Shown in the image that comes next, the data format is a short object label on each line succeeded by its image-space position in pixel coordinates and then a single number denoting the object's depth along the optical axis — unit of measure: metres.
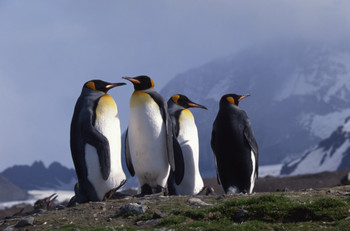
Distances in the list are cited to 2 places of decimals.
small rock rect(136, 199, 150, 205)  17.23
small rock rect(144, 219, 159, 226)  15.12
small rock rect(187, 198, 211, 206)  16.76
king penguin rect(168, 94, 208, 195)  24.22
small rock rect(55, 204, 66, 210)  19.52
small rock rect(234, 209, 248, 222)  15.03
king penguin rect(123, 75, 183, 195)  21.14
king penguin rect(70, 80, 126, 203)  19.50
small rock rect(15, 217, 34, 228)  16.62
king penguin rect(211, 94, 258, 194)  22.64
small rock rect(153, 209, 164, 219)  15.52
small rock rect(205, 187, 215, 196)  23.52
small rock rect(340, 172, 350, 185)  30.66
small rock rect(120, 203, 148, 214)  16.18
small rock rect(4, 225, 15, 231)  16.30
